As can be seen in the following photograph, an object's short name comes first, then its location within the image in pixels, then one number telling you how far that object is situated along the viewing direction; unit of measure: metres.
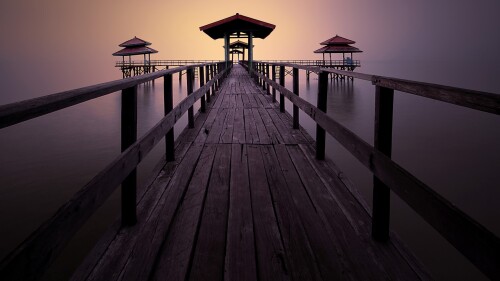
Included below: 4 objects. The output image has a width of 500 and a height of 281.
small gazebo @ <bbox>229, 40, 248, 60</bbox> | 36.21
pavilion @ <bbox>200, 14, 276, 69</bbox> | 19.69
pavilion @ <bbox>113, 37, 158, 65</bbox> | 37.45
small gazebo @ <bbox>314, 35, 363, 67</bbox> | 35.84
